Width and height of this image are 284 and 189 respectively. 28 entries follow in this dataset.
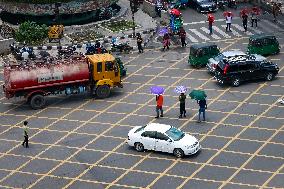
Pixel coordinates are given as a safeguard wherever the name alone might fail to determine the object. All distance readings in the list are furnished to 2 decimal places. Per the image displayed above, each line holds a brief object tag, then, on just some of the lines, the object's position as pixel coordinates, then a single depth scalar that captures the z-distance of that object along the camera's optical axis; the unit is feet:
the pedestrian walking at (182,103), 137.21
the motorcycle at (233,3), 221.66
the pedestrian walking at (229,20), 192.95
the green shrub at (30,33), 187.38
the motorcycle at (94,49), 172.11
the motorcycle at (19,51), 179.11
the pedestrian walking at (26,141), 127.26
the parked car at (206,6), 217.36
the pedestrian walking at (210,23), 192.03
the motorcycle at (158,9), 214.90
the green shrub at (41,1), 210.38
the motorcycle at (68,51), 168.55
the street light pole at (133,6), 192.39
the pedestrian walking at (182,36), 182.47
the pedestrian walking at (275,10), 204.74
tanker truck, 144.66
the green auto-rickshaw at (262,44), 169.48
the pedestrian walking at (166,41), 181.15
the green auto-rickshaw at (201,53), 165.07
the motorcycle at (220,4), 222.07
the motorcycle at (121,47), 182.60
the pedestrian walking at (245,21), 192.79
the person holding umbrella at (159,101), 137.39
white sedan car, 119.65
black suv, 151.43
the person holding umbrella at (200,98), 133.90
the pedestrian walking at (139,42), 178.81
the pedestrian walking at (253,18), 199.59
